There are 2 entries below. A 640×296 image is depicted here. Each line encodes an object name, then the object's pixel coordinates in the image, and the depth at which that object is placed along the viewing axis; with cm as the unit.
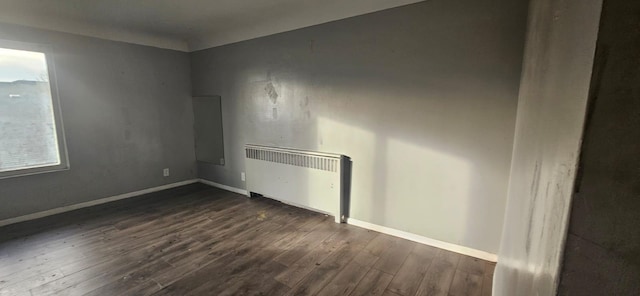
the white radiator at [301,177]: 294
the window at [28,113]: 286
